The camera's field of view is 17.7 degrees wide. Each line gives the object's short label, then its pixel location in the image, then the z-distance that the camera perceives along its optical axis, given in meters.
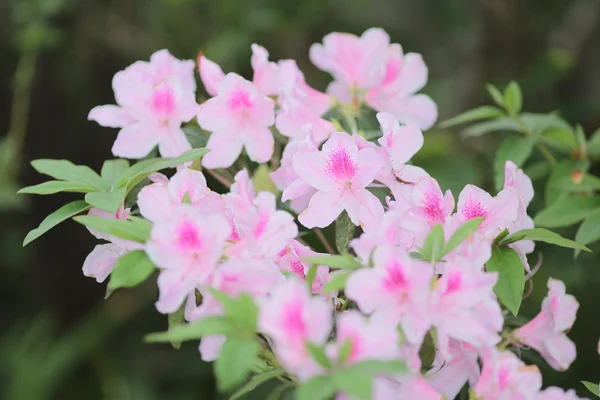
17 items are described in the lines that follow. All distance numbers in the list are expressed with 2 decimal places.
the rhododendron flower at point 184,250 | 0.97
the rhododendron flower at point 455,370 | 1.01
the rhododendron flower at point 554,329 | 1.06
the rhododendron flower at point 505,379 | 0.99
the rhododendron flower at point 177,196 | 1.00
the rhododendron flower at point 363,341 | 0.92
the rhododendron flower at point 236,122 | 1.09
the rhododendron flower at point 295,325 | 0.92
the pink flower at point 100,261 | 1.03
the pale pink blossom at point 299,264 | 1.02
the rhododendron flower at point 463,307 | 0.97
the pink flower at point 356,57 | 1.18
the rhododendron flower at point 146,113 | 1.11
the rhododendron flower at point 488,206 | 1.02
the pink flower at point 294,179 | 1.05
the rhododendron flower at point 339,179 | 1.03
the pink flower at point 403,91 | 1.17
